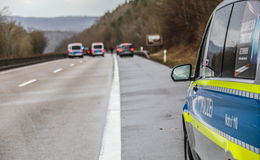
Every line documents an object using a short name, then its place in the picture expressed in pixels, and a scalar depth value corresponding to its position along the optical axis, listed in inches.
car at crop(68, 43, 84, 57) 2426.2
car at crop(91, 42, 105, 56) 2667.3
